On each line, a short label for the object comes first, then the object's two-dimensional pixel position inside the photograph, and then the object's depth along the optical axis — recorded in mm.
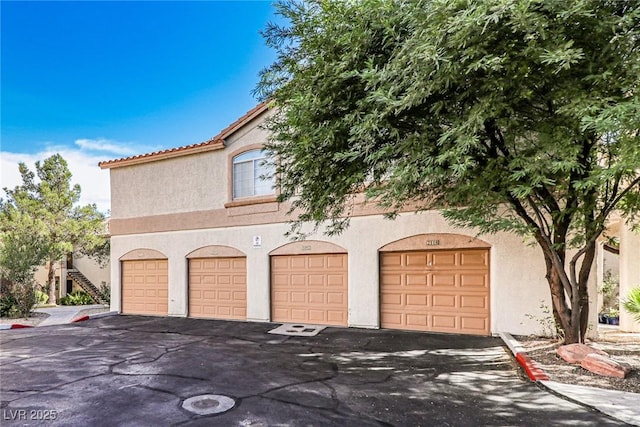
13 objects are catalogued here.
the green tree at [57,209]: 19016
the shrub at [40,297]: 14406
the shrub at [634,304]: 6832
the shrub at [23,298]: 13547
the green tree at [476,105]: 4527
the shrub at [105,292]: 21125
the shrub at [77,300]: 20250
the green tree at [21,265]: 13547
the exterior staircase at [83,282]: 23078
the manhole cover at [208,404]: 4746
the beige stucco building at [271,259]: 9352
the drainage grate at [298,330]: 9948
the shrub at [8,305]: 13594
